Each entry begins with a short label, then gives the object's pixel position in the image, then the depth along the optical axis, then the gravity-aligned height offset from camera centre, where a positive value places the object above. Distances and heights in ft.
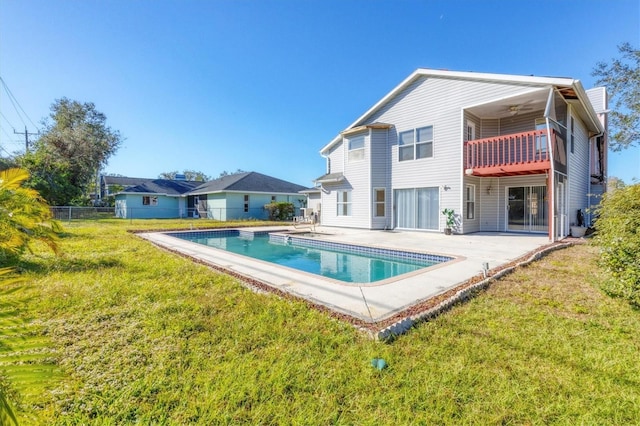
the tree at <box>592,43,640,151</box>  62.85 +24.85
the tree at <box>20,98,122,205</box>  83.20 +18.93
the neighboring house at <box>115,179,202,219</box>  92.43 +2.66
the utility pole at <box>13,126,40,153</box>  97.38 +24.26
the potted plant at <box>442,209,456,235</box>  40.23 -1.73
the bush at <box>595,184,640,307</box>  13.24 -1.65
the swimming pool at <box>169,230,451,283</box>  25.31 -5.15
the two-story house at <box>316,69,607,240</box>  35.32 +7.17
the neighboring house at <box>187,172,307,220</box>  82.89 +3.85
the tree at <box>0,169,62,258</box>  4.12 -0.08
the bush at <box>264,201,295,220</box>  81.76 -0.45
